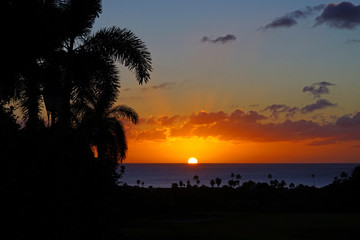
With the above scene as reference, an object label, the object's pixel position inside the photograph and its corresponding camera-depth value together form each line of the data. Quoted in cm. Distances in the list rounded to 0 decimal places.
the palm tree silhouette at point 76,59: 2197
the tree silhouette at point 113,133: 3300
